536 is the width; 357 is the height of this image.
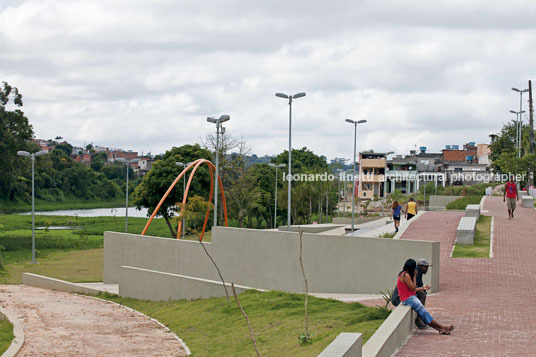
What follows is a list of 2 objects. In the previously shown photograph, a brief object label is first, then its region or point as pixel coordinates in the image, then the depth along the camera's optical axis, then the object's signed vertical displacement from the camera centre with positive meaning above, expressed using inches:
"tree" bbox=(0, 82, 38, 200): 2327.8 +161.4
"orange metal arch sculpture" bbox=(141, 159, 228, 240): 1584.0 +9.3
